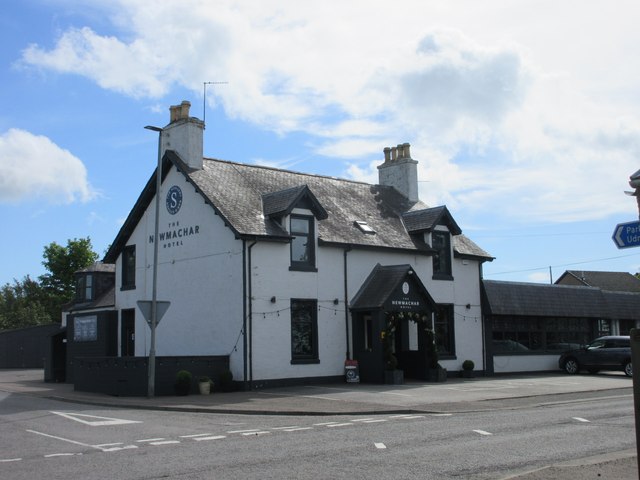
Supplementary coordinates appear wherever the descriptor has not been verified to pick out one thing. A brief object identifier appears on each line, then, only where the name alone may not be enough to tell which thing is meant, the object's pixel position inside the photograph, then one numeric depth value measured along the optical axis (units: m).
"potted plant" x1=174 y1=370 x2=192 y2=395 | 22.58
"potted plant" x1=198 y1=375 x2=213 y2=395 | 23.12
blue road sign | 7.87
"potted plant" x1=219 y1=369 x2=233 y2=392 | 23.88
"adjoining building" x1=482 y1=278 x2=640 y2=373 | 32.91
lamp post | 21.58
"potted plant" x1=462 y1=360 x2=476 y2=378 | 30.44
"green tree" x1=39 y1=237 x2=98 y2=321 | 64.75
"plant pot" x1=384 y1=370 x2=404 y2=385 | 25.64
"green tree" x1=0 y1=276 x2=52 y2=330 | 68.67
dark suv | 30.22
